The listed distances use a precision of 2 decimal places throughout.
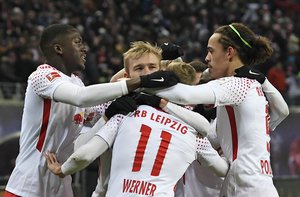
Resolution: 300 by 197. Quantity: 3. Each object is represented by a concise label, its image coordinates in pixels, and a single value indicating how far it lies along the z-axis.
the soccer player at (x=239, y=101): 9.66
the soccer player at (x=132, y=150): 9.09
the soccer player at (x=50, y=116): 10.05
